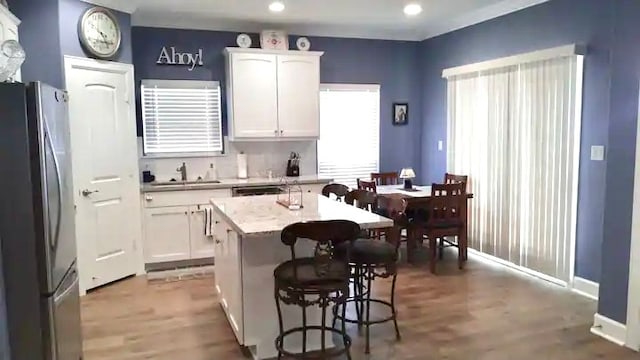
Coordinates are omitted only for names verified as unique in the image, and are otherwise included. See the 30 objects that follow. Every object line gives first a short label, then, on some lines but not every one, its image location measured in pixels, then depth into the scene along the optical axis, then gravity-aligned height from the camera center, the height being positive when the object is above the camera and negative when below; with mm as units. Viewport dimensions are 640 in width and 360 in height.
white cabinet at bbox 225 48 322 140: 5449 +548
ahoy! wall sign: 5480 +935
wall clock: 4371 +987
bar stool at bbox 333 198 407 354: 3189 -747
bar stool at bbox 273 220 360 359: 2693 -701
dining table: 5031 -510
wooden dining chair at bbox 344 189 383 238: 3843 -411
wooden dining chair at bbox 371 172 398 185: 6012 -406
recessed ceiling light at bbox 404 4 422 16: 5047 +1353
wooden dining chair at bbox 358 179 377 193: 5164 -426
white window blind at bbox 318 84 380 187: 6246 +146
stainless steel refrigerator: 2357 -381
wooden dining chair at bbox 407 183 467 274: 4965 -734
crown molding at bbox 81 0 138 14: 4491 +1268
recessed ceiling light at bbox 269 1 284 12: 4819 +1326
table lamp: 5500 -360
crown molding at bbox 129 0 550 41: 4910 +1329
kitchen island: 3074 -747
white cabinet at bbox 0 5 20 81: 3355 +830
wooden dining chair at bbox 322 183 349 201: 4332 -392
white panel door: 4402 -212
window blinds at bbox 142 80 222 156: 5516 +302
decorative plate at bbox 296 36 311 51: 5844 +1140
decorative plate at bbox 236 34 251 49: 5568 +1123
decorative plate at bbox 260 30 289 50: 5594 +1143
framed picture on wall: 6520 +377
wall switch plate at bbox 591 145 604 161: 4121 -81
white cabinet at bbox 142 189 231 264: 5091 -806
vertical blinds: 4430 -122
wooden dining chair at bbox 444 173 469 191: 5480 -384
